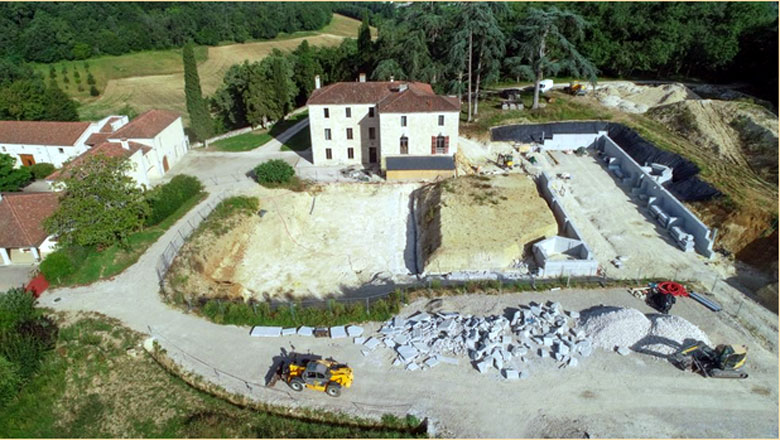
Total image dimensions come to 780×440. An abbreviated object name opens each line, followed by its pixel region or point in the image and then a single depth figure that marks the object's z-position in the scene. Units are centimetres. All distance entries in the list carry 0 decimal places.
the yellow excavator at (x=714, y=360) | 2191
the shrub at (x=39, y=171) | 4553
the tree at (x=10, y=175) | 4056
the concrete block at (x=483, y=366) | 2239
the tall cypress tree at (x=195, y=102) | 4980
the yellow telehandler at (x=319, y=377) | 2128
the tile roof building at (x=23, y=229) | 3167
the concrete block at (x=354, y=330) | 2491
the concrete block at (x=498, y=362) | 2249
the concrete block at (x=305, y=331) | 2495
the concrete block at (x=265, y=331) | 2498
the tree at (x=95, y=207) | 3095
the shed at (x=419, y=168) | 4441
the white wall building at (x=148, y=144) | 4150
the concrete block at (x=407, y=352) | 2319
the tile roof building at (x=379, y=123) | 4431
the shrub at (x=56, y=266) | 2930
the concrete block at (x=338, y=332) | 2478
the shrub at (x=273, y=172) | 4322
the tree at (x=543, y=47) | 5381
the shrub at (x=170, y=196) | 3638
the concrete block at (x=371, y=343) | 2398
